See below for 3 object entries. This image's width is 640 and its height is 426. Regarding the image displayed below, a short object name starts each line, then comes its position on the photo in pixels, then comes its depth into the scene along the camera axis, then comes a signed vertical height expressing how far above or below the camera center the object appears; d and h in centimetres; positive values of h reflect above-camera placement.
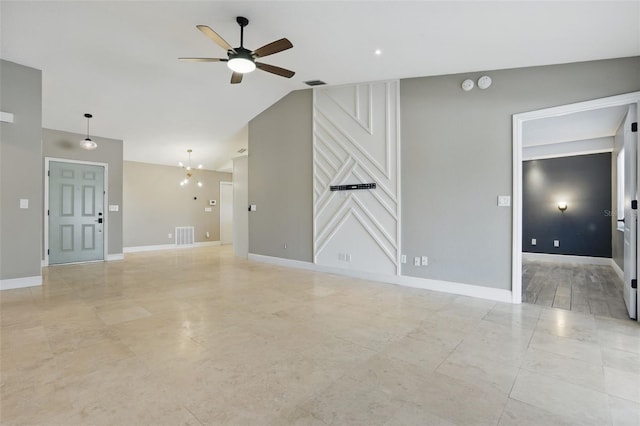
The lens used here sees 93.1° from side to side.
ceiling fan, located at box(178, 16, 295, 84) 297 +166
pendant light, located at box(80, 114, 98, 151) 599 +134
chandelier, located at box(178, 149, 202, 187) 912 +118
